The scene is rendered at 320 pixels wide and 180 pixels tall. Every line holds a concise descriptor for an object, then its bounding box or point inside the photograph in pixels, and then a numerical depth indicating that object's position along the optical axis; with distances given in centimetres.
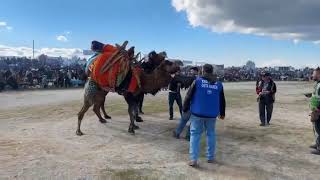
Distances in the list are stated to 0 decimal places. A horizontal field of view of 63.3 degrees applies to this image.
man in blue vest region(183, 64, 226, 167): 471
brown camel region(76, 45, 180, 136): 651
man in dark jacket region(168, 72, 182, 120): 756
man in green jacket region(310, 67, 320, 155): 524
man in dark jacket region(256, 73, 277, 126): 764
